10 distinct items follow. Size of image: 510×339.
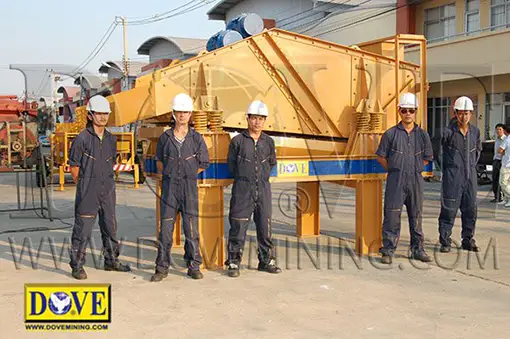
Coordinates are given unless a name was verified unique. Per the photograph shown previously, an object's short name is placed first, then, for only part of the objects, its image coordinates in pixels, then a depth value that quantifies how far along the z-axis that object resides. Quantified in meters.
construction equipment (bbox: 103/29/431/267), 5.77
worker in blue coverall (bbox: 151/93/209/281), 5.36
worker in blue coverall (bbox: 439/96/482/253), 6.49
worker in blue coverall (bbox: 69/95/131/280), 5.52
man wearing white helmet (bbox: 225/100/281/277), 5.51
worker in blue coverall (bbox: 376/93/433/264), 5.99
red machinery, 14.01
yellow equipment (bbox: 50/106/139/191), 14.59
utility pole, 33.66
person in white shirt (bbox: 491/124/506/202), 11.05
